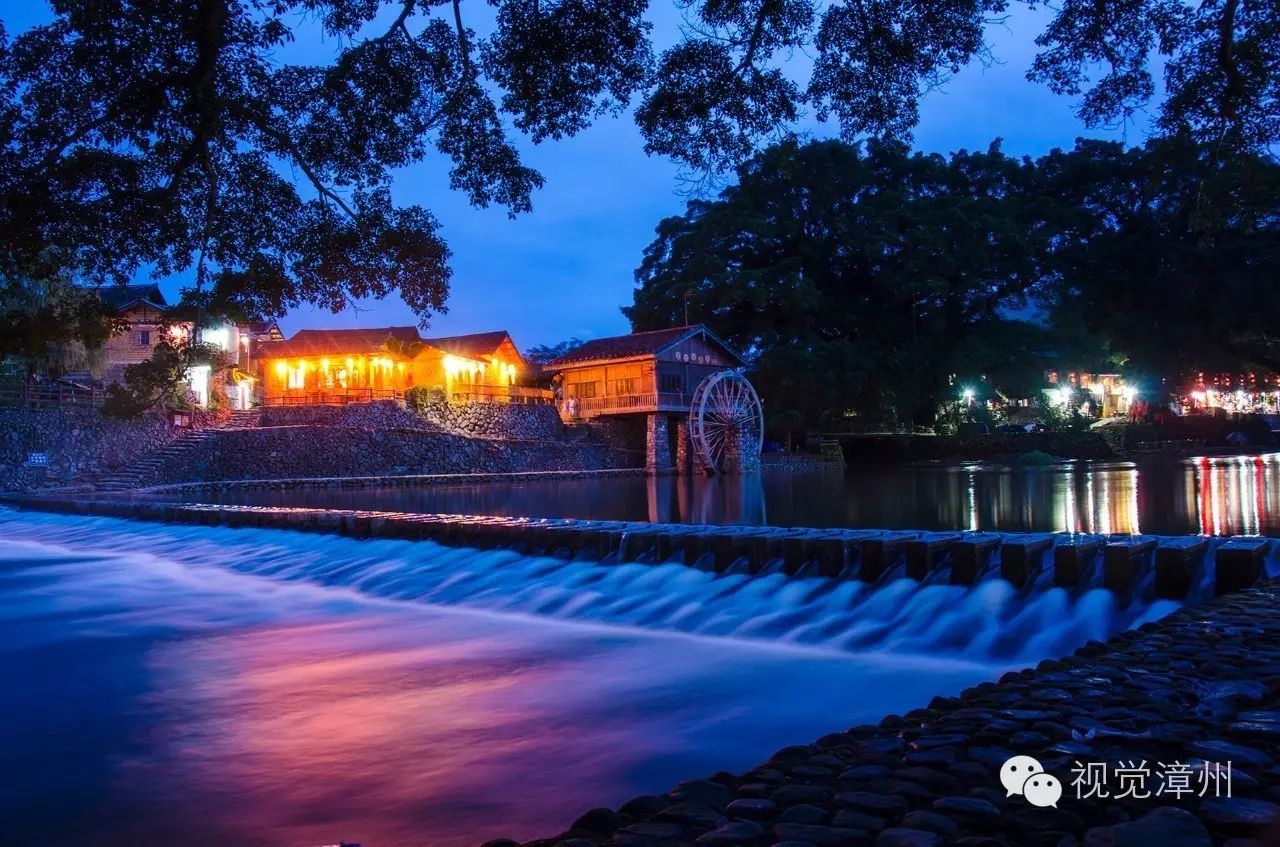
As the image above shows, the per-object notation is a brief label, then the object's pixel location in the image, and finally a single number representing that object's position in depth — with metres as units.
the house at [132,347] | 33.47
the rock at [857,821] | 2.16
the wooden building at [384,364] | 37.03
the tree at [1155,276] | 29.02
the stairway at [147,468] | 24.95
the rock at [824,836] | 2.09
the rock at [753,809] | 2.37
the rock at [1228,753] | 2.35
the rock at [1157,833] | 1.95
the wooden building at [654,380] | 33.62
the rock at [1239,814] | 2.01
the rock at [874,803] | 2.26
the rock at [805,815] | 2.26
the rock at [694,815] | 2.36
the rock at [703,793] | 2.55
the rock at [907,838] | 2.04
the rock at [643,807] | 2.57
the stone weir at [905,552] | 5.53
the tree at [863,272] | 35.28
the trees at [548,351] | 68.75
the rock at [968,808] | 2.17
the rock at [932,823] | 2.11
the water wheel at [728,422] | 33.22
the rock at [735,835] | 2.17
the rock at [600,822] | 2.48
